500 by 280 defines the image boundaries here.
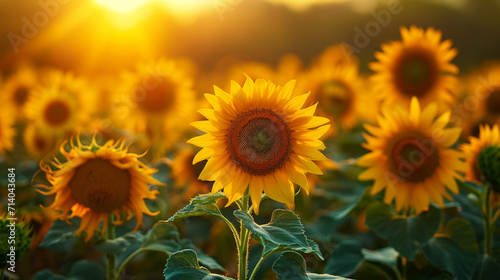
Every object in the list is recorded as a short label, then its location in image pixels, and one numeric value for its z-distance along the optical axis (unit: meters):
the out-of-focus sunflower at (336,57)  6.07
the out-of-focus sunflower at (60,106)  5.08
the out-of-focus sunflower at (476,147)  2.94
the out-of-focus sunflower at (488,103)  4.70
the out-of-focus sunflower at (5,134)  4.39
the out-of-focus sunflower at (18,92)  6.19
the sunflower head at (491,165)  2.63
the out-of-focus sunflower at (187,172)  4.01
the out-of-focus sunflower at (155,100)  4.83
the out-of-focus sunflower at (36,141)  4.95
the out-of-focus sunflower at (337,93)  5.18
